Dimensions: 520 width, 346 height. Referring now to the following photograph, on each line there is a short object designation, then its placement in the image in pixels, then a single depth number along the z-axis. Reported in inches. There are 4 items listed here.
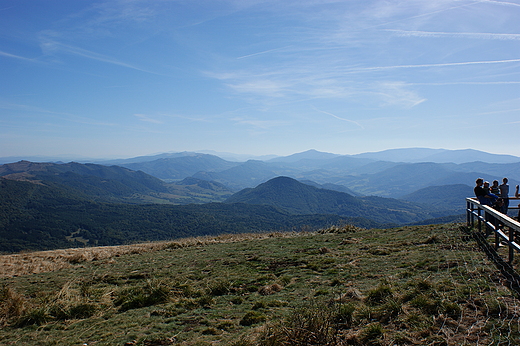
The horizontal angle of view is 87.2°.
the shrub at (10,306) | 249.0
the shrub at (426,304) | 196.1
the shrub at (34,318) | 240.5
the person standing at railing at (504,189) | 519.8
